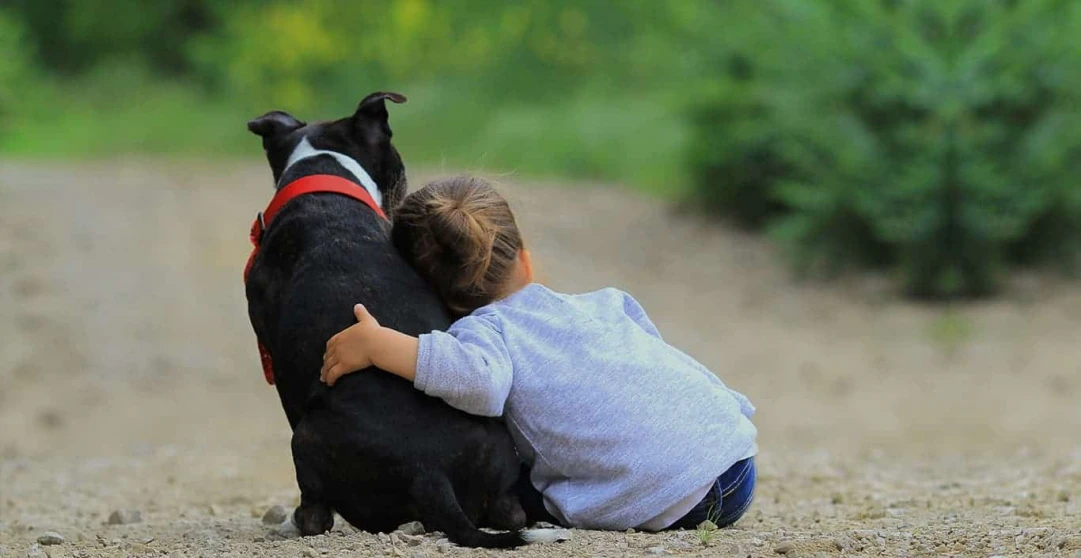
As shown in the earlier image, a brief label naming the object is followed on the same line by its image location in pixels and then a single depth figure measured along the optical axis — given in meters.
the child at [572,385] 7.46
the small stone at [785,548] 7.12
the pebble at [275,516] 8.91
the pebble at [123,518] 9.73
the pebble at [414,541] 7.10
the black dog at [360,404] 7.25
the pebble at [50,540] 8.47
